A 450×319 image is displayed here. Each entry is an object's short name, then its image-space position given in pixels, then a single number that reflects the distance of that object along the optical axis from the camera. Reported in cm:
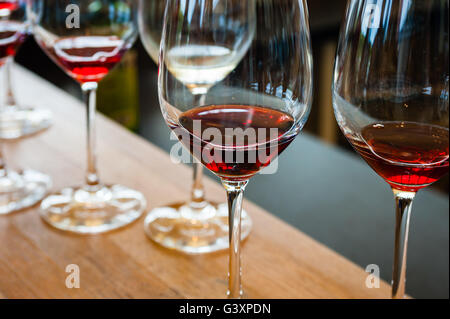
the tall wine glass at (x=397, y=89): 34
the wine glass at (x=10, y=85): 62
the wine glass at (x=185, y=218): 57
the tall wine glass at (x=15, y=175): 62
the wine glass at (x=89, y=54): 57
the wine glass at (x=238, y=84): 38
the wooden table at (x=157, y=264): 49
